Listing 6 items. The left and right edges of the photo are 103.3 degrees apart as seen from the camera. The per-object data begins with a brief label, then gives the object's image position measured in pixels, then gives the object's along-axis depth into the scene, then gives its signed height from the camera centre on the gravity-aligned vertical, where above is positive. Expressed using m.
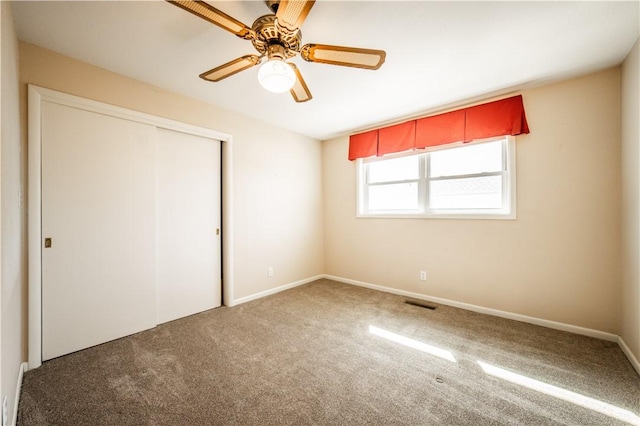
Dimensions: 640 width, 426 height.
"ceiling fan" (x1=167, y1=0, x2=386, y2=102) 1.39 +1.04
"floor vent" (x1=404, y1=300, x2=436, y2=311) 3.22 -1.22
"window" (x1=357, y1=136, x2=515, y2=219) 2.99 +0.39
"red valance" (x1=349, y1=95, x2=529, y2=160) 2.79 +1.05
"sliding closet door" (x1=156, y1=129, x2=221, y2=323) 2.80 -0.15
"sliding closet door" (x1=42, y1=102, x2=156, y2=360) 2.11 -0.15
